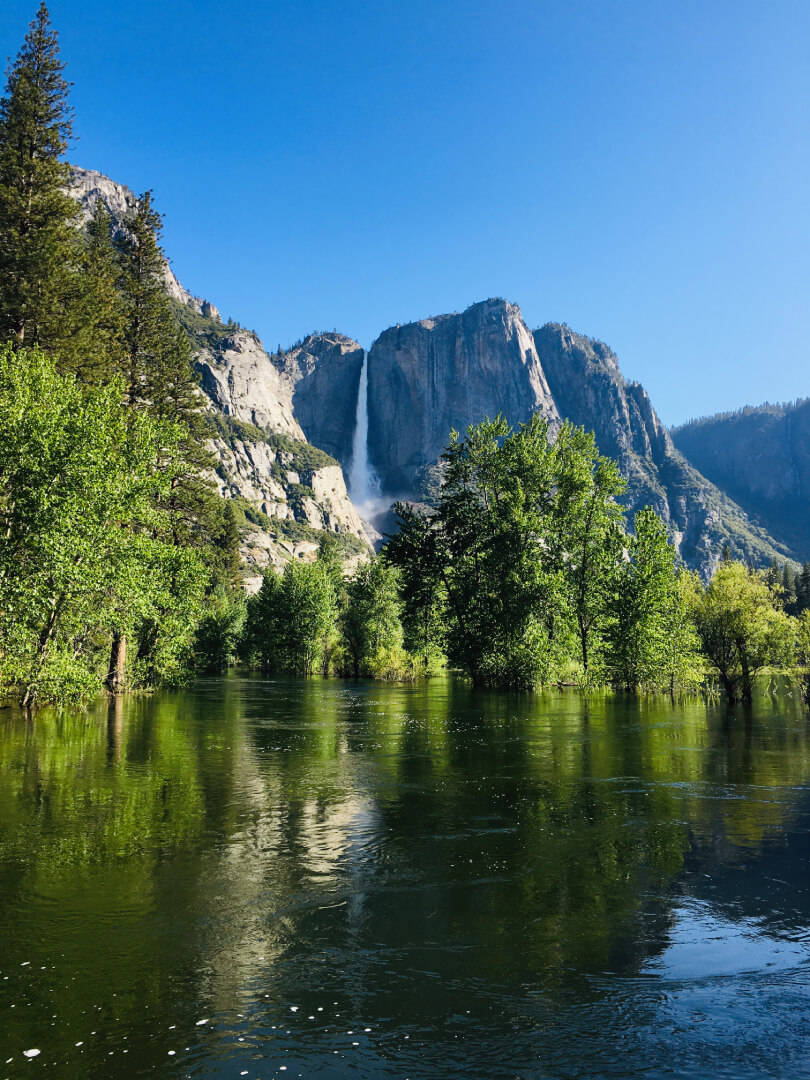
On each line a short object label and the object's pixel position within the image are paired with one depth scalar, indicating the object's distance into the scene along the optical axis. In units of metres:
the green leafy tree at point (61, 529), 25.17
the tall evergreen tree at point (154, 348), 47.06
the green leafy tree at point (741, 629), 41.34
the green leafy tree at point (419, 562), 51.22
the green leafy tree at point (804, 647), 39.52
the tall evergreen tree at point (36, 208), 34.28
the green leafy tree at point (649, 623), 42.91
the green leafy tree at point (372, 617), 79.25
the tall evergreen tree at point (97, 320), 36.69
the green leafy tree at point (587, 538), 46.12
